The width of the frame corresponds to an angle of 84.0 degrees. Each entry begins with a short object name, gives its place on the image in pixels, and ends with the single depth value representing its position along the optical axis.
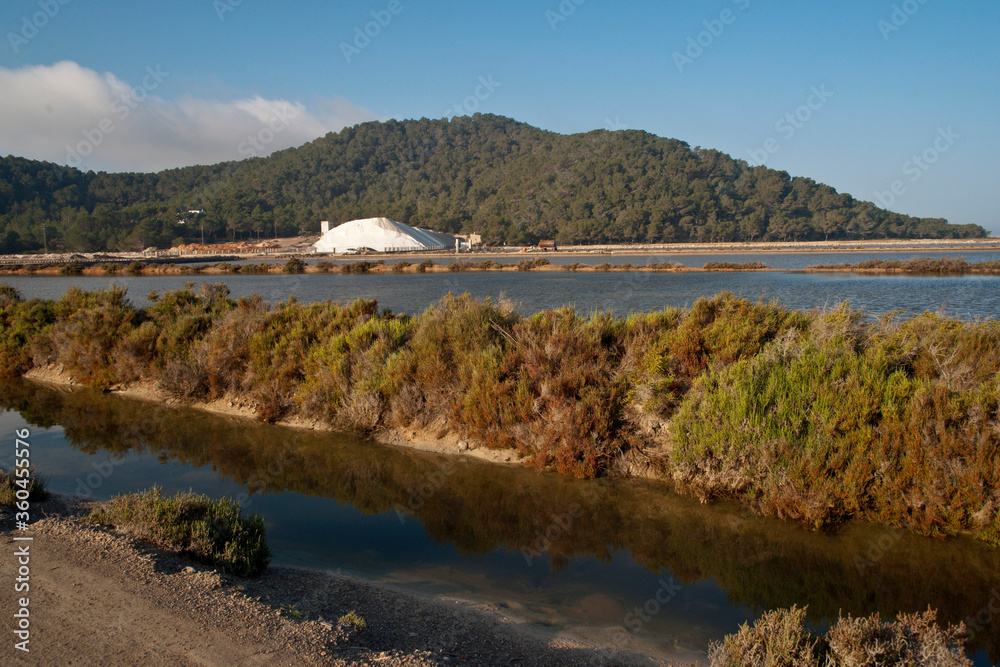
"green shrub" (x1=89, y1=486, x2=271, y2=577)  5.48
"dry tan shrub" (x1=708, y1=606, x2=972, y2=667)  3.80
